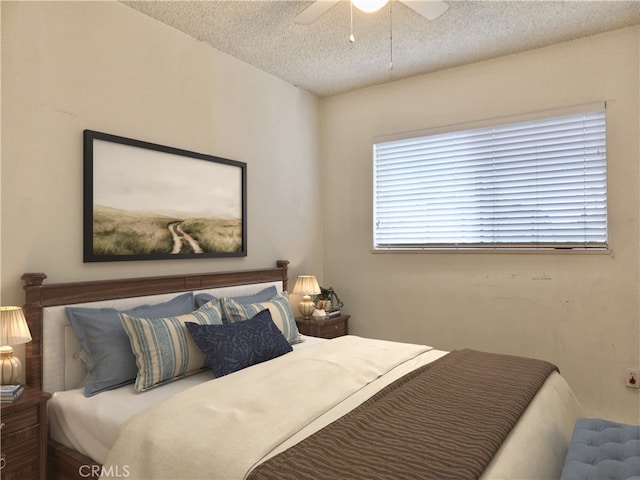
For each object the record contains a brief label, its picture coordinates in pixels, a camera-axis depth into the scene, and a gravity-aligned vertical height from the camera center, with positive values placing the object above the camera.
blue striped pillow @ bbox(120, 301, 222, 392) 2.20 -0.52
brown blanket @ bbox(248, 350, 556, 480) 1.35 -0.66
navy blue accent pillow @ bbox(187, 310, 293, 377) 2.32 -0.53
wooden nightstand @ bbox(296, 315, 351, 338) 3.72 -0.68
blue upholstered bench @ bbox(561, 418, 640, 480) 1.50 -0.77
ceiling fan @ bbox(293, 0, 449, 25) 2.21 +1.24
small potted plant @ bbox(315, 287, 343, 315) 4.01 -0.50
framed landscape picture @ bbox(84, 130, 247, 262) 2.55 +0.31
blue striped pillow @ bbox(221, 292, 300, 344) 2.77 -0.42
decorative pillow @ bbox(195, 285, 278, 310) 2.92 -0.35
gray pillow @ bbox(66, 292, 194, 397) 2.20 -0.50
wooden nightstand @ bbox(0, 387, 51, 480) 1.88 -0.82
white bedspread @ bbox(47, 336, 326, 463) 1.86 -0.72
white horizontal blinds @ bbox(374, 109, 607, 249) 3.19 +0.47
